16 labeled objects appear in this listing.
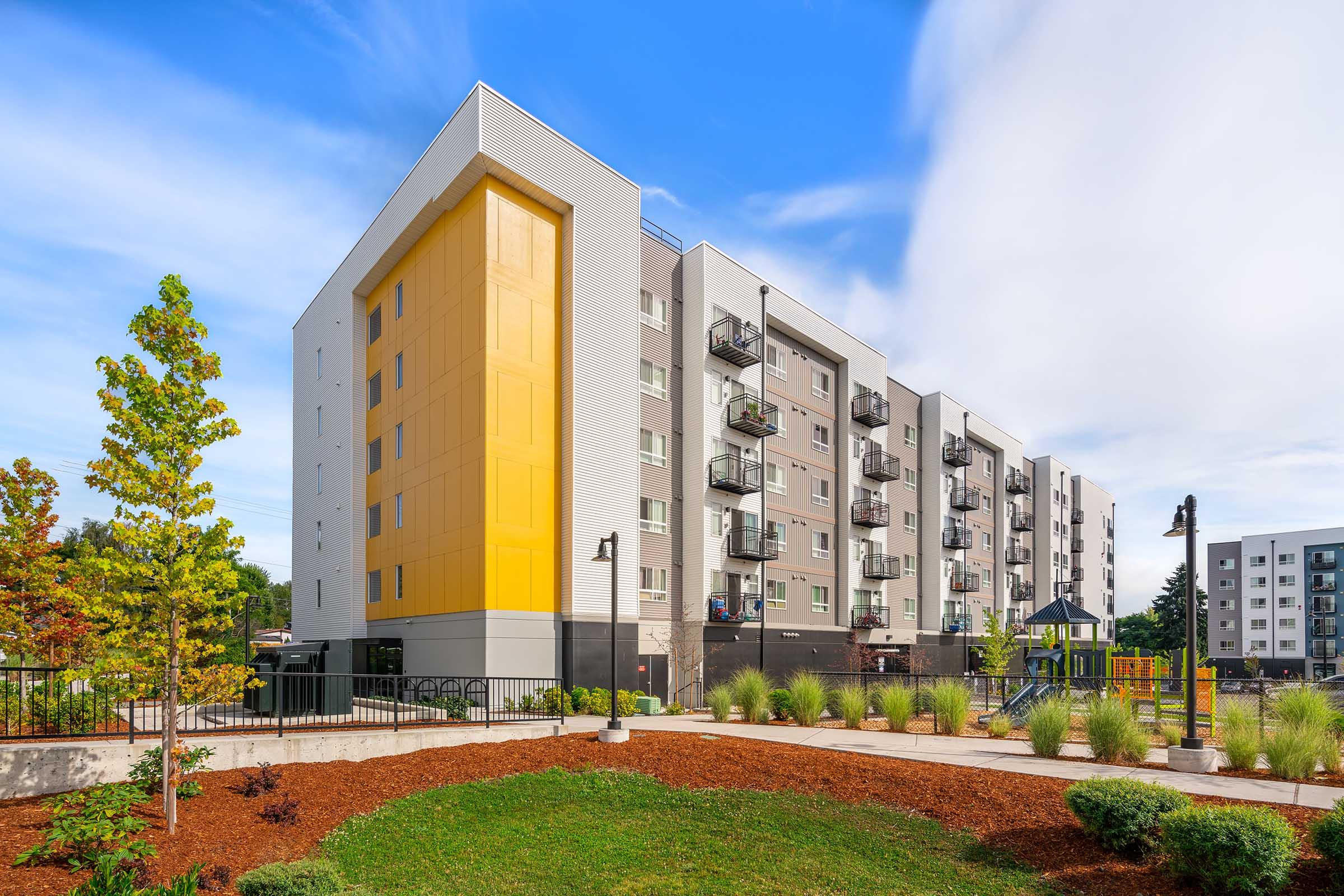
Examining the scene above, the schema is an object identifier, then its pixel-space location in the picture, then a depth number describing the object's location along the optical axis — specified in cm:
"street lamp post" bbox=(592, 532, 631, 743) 1603
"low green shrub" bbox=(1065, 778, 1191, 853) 884
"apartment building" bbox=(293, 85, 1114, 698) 2830
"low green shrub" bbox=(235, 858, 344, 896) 800
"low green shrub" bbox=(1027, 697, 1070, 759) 1429
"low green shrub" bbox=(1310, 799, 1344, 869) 782
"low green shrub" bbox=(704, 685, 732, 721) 2159
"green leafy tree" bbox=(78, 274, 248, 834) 1039
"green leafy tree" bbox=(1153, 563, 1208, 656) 8438
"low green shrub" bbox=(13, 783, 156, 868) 894
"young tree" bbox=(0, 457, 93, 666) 1748
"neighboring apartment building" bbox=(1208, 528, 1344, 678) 8762
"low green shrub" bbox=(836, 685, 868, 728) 1927
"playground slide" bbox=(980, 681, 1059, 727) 2042
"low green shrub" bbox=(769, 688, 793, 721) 2133
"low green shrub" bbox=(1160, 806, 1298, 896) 775
